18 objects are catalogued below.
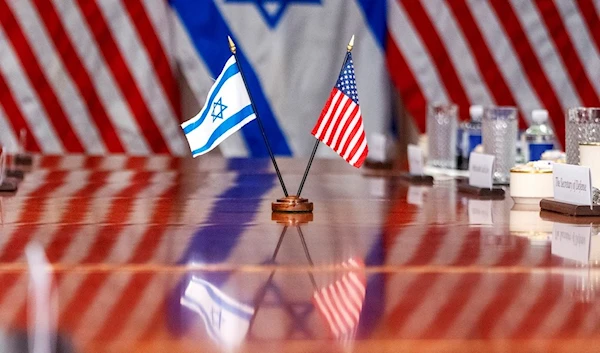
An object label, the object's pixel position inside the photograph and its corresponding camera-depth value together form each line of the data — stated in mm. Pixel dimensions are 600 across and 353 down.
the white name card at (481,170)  5330
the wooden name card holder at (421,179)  6078
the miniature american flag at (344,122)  4504
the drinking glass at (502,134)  5782
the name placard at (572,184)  4284
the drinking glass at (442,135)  6633
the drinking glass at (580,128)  4971
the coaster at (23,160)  7142
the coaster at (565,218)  4187
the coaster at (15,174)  6070
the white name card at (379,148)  7276
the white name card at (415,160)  6114
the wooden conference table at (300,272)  2342
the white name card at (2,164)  5247
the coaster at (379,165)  7154
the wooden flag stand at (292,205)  4469
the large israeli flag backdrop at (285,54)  9812
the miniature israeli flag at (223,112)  4432
